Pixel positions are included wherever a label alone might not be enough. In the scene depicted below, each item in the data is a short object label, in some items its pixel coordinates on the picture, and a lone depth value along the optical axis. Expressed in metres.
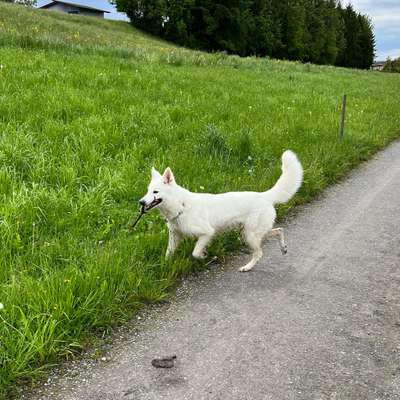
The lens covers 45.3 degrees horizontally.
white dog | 4.60
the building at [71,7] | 95.06
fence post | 11.35
